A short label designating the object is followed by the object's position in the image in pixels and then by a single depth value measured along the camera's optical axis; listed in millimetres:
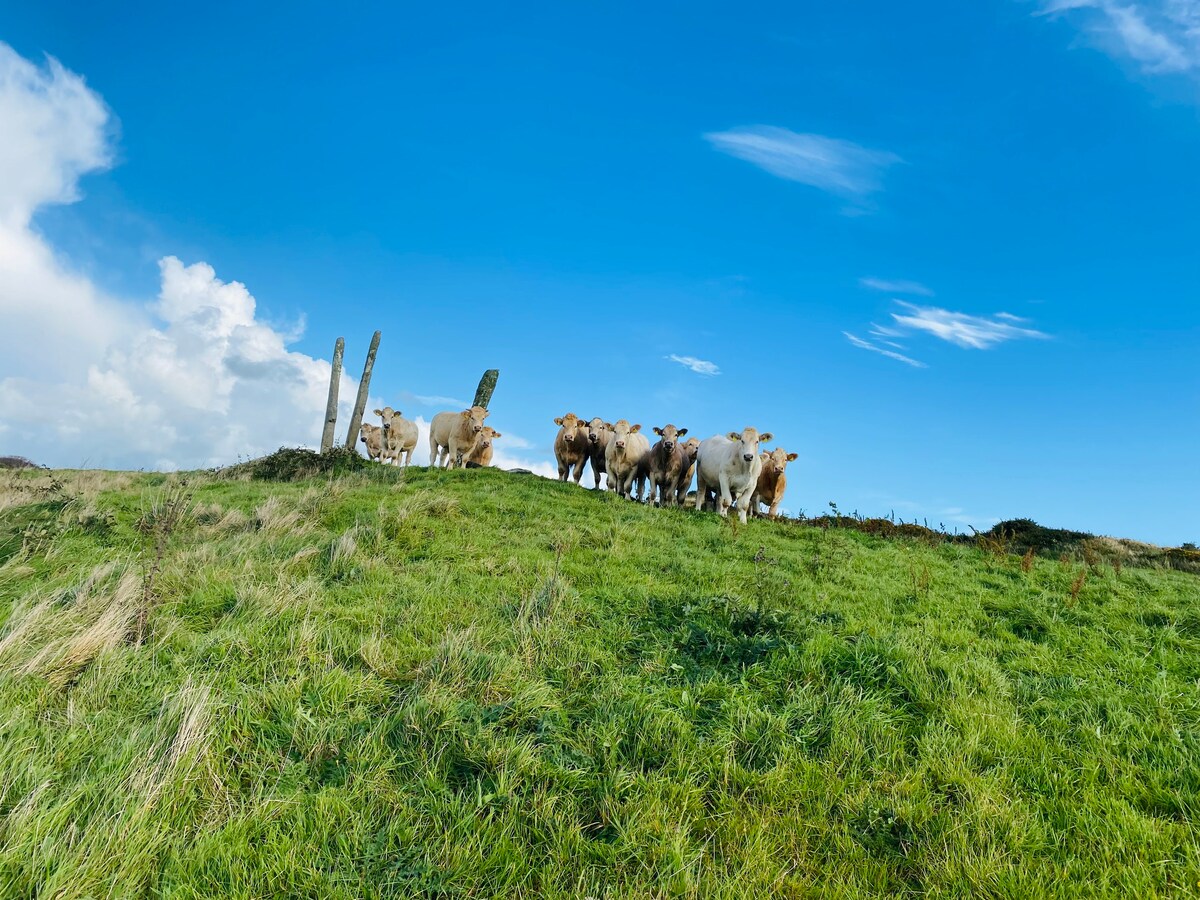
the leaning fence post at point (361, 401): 28391
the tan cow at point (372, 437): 32875
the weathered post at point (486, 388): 28328
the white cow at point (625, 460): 20438
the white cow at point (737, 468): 16828
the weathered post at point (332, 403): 27984
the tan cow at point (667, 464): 19516
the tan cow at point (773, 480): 19297
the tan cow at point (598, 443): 21406
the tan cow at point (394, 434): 29383
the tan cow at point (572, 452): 22062
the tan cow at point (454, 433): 23781
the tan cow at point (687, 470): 21062
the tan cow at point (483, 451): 26188
